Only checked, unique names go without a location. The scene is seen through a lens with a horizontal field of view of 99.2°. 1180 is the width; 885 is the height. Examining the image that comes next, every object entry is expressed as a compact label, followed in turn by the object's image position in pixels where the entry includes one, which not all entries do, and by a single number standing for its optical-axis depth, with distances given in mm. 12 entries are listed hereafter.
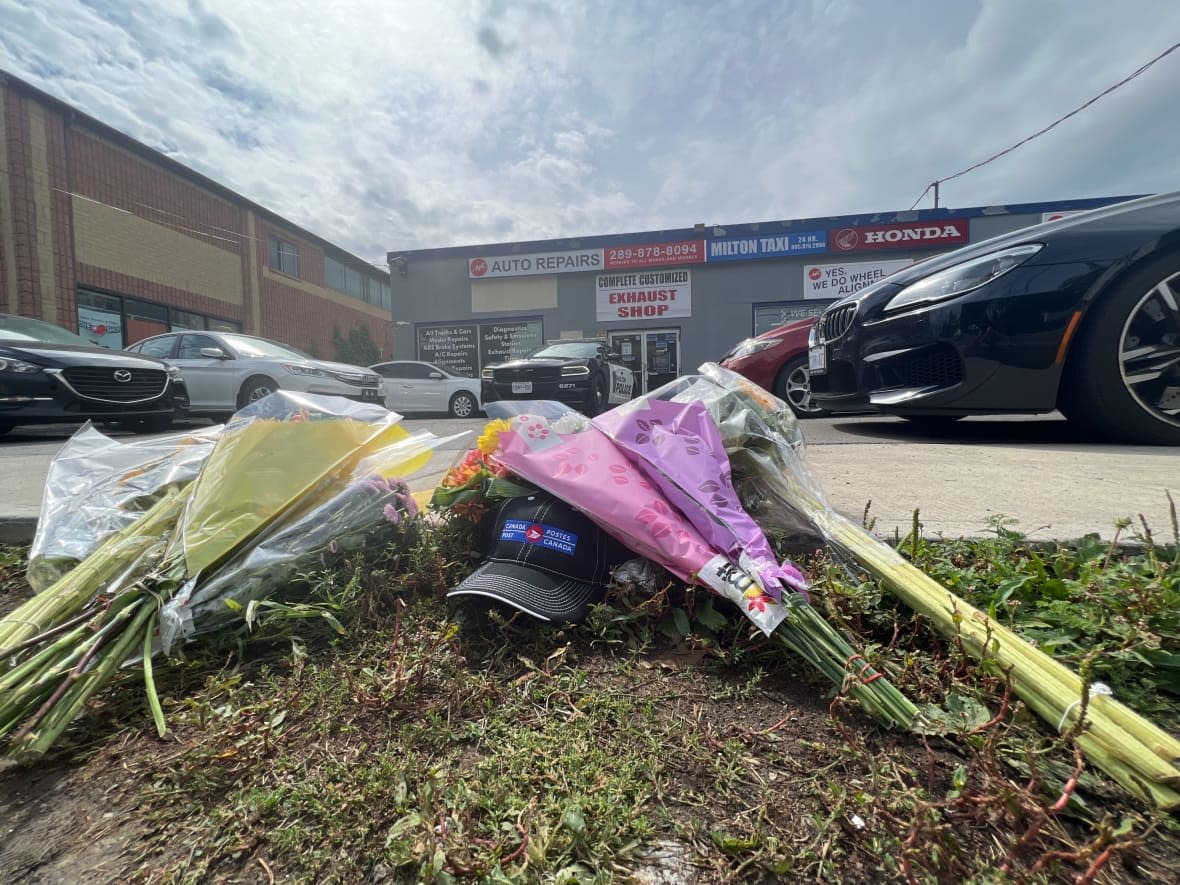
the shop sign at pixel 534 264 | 13648
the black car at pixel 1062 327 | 2455
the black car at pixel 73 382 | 4414
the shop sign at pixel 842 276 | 12789
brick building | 11336
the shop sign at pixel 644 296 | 13477
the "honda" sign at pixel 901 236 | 12383
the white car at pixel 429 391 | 9305
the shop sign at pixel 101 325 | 12430
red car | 4652
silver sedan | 6590
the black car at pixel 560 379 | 6961
